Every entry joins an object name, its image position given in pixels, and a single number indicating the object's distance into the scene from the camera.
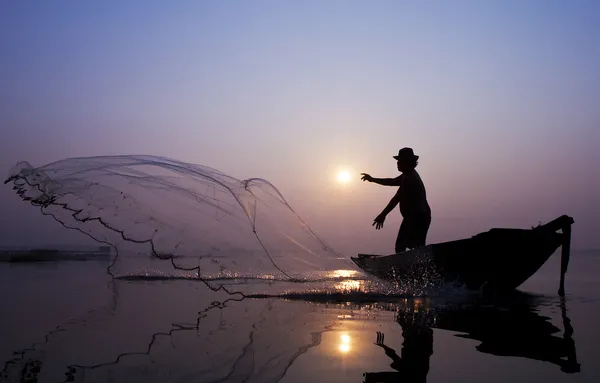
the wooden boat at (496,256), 10.30
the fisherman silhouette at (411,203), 11.59
